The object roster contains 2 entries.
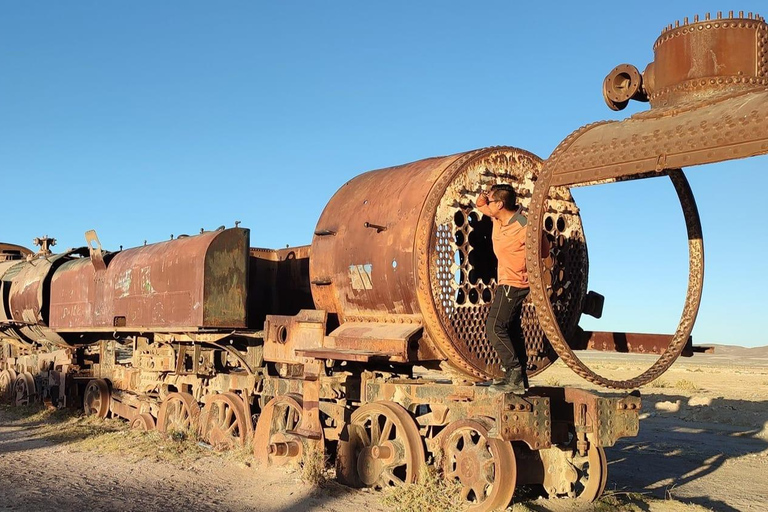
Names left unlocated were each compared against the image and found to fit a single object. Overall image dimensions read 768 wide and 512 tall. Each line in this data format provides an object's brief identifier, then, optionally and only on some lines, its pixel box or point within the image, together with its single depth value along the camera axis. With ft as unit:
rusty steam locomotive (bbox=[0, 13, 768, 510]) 19.08
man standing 22.15
